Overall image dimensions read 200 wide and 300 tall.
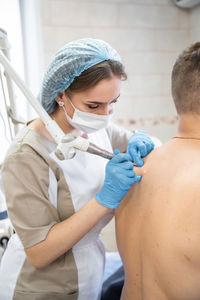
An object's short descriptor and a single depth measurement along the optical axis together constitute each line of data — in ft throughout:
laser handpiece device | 3.14
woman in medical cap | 3.23
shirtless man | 2.56
